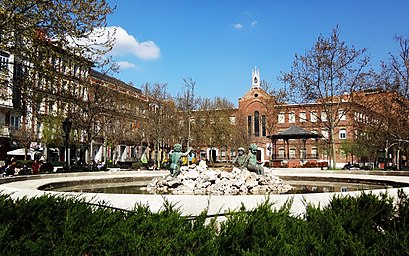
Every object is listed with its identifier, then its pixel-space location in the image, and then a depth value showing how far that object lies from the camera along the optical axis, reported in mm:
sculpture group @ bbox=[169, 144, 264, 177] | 12649
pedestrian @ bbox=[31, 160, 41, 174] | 17380
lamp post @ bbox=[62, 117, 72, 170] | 18656
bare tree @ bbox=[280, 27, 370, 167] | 29469
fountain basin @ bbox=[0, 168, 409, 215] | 6191
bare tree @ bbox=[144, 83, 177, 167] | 41156
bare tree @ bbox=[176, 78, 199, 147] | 42594
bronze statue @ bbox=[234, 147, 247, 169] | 13821
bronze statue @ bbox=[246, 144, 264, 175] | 13312
